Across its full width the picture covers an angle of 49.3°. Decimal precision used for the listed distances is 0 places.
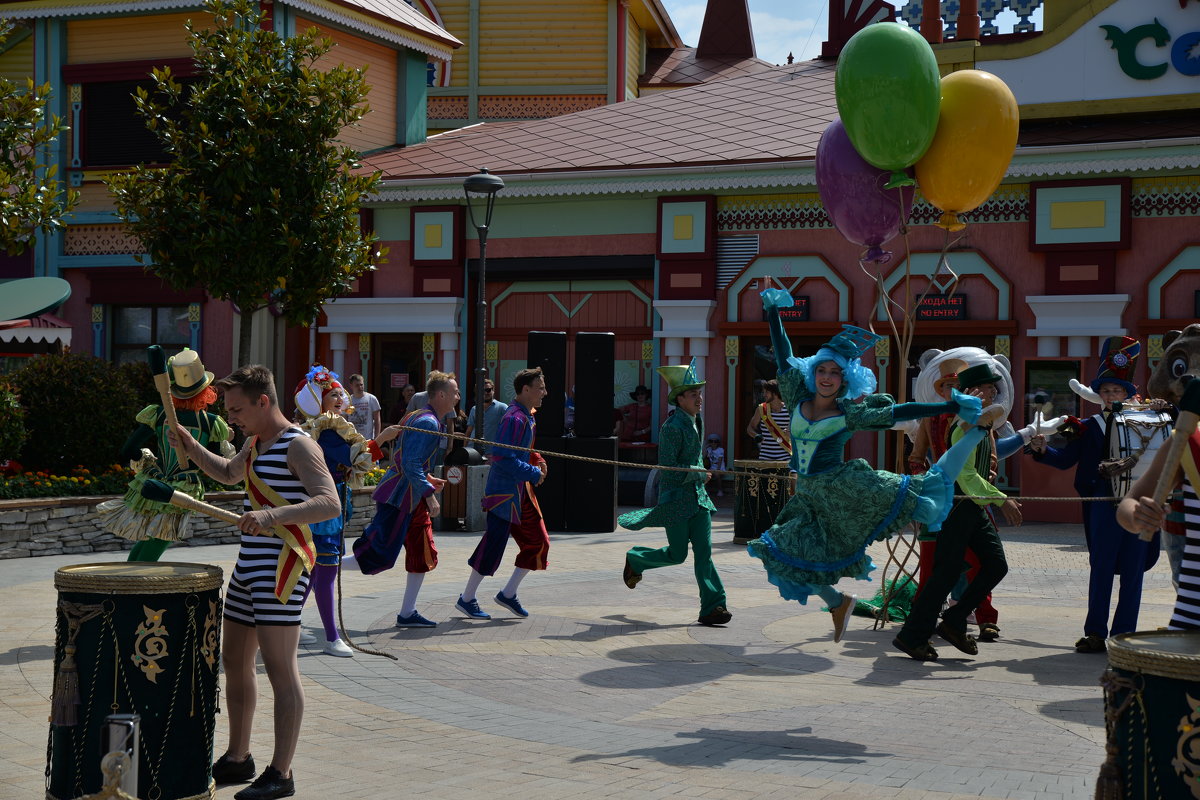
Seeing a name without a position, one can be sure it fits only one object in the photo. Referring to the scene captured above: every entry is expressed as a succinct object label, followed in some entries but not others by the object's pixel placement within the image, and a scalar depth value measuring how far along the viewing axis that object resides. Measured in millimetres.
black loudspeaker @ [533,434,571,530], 16391
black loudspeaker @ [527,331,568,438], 16281
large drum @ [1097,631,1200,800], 3754
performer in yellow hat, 7793
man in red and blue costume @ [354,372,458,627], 9102
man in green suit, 9641
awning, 21395
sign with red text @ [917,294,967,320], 18766
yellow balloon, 8578
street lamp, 15977
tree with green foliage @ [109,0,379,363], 16375
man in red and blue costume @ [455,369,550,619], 9695
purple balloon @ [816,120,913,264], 8820
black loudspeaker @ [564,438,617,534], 16250
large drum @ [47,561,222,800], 4691
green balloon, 8258
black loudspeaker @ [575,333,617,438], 16406
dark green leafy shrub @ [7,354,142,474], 14117
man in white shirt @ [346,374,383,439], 18781
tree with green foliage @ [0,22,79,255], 12531
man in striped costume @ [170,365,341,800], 5285
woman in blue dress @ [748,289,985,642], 7312
